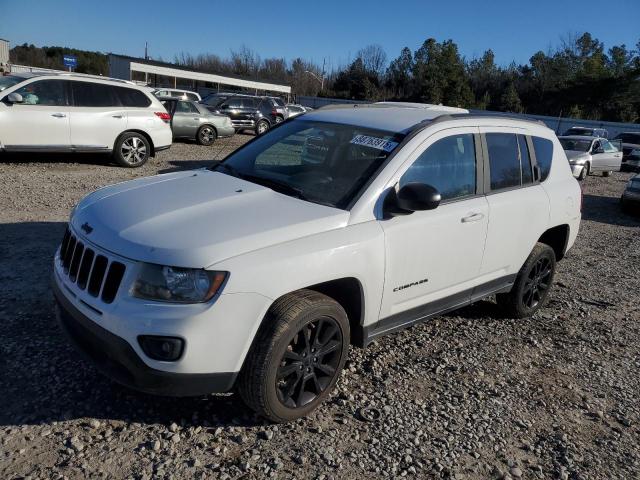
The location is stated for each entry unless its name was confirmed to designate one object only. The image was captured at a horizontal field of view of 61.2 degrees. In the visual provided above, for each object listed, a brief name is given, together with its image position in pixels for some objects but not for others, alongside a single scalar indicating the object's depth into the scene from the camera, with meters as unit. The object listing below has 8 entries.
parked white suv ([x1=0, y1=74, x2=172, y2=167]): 9.86
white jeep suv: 2.71
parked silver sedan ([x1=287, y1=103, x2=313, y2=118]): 31.29
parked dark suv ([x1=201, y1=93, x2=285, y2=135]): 21.72
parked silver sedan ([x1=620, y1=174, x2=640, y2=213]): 11.61
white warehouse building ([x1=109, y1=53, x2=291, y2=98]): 41.28
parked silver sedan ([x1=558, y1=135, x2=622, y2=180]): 17.62
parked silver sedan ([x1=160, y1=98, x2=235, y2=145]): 16.75
